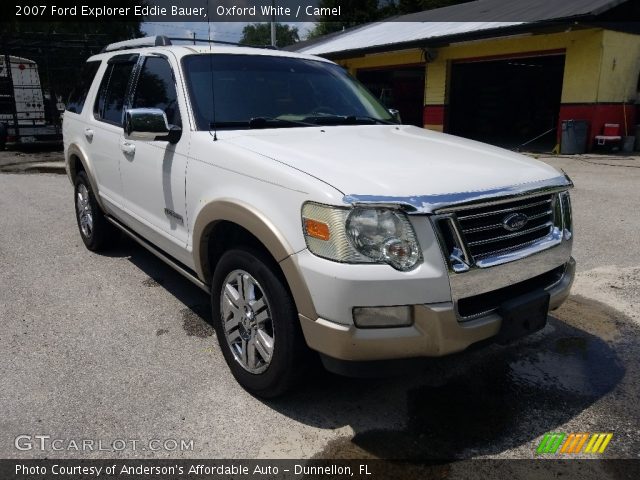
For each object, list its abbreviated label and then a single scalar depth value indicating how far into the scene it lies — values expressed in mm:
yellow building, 13852
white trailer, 15469
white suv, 2312
